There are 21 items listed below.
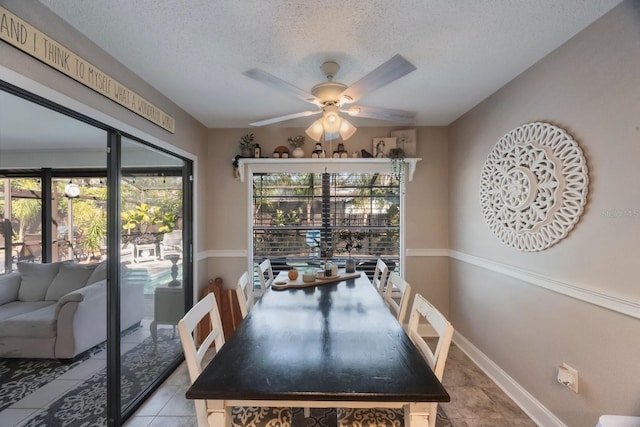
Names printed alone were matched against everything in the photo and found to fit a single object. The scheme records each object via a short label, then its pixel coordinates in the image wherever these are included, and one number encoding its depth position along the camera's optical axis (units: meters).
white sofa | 2.09
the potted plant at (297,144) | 3.28
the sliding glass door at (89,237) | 1.89
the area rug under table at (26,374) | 1.86
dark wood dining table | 1.00
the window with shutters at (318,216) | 3.55
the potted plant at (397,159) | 3.21
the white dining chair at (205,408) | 1.23
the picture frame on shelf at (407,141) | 3.28
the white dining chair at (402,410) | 1.24
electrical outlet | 1.69
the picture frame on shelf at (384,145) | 3.31
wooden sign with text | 1.23
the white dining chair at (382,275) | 2.59
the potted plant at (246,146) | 3.29
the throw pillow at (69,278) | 2.17
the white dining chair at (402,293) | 1.89
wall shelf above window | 3.29
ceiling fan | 1.50
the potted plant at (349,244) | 2.80
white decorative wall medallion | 1.71
